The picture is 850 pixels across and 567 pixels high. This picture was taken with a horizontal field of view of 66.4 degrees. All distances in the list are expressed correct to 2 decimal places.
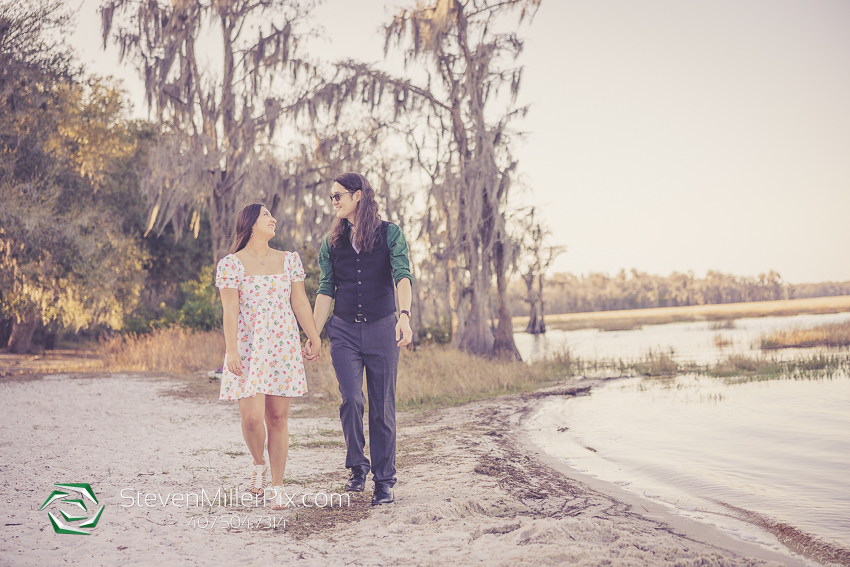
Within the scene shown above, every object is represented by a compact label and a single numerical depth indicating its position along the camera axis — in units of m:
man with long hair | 4.16
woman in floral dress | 4.07
